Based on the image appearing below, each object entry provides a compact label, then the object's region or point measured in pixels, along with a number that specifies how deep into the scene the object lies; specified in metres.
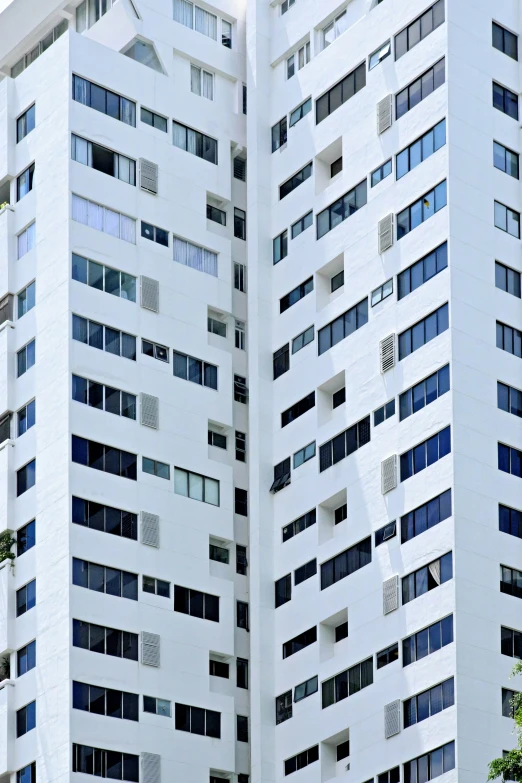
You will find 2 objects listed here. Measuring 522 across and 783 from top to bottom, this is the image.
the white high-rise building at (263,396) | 65.50
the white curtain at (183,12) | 78.38
